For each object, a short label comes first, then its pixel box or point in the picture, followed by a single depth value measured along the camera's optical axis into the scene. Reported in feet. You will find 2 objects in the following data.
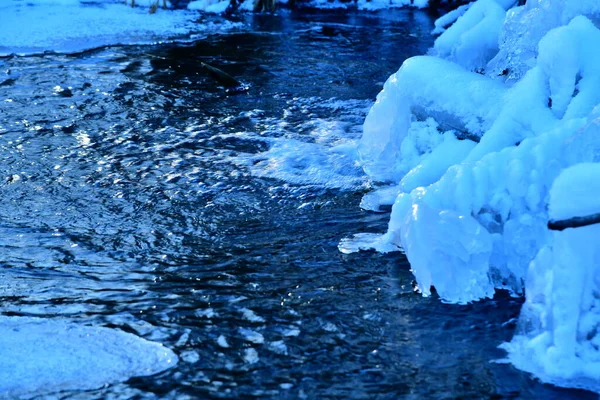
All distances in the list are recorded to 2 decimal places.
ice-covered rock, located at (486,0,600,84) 45.32
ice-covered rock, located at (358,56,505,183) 44.19
